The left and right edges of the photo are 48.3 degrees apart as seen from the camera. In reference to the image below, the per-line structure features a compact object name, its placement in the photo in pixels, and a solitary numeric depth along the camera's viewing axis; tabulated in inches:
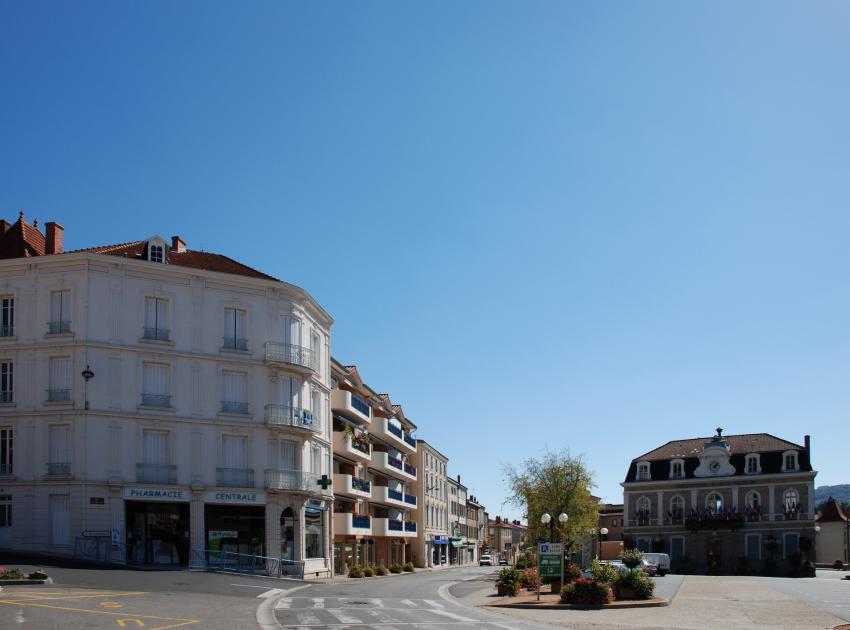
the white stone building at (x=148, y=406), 1638.8
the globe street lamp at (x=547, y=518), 1386.7
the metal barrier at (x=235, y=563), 1689.2
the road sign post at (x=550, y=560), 1237.1
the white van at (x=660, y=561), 2490.2
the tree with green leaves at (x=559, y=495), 2625.5
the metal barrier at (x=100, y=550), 1590.9
